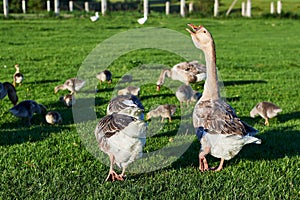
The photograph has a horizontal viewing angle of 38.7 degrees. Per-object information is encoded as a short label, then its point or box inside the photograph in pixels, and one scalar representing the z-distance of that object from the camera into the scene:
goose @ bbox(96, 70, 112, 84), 11.53
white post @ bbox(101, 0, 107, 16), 36.53
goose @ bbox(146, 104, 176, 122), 8.29
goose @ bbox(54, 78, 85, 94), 10.45
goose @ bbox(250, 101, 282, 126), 8.49
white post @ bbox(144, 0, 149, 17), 35.84
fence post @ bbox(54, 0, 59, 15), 34.22
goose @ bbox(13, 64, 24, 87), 11.20
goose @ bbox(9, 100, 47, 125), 7.81
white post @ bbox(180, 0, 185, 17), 38.45
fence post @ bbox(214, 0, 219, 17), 39.94
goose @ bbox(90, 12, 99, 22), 32.12
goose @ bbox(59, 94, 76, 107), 9.32
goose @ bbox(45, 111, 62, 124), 7.85
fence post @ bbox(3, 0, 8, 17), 30.55
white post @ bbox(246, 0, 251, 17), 40.72
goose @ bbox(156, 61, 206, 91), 11.77
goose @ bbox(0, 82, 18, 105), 8.71
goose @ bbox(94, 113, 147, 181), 4.82
